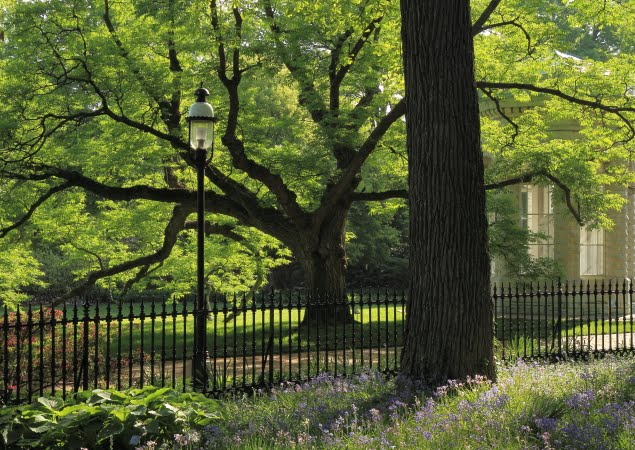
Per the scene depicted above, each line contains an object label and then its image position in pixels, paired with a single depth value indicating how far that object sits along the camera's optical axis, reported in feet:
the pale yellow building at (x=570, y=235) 81.20
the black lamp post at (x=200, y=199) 34.78
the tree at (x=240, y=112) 57.11
